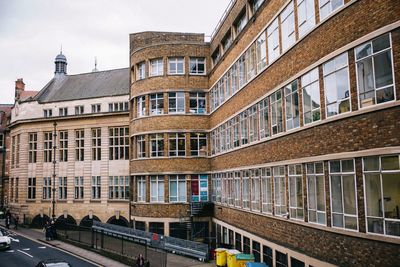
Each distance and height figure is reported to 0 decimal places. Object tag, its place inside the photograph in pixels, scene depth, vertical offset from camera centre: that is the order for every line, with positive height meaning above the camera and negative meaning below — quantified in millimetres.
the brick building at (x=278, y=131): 11055 +1897
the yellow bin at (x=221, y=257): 22484 -4547
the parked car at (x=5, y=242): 28353 -4322
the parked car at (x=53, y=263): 18125 -3772
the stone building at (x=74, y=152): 41250 +2848
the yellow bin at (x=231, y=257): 20969 -4277
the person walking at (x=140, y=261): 22141 -4565
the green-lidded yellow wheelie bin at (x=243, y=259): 20266 -4192
